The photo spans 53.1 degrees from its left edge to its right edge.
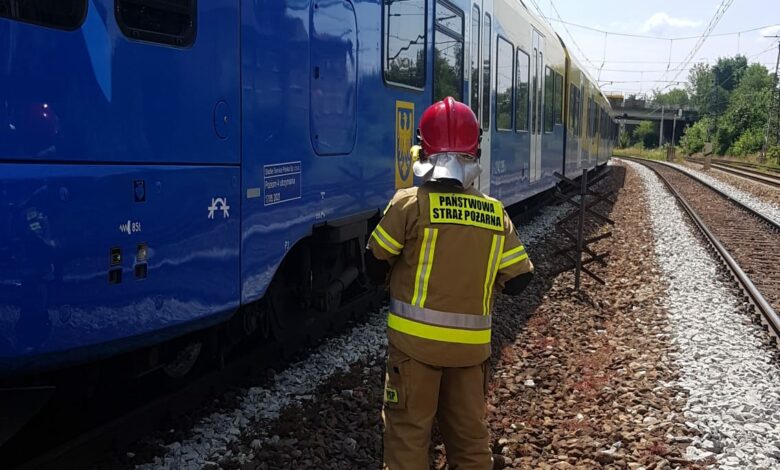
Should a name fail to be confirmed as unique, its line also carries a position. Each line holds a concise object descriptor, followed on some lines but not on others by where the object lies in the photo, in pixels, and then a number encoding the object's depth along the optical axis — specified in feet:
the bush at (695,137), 282.56
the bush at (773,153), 168.25
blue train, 9.39
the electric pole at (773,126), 172.70
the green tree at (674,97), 508.53
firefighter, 9.87
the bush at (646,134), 401.70
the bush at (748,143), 215.31
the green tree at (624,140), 375.78
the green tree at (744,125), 221.33
